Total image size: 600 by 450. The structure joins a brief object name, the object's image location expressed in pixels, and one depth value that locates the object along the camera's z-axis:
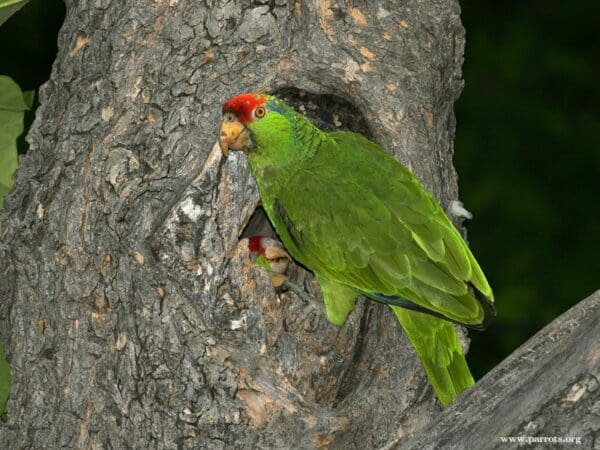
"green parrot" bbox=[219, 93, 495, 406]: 5.49
